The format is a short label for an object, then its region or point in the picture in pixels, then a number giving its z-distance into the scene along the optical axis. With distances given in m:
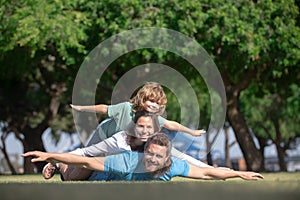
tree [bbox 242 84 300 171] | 39.69
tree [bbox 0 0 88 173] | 20.81
